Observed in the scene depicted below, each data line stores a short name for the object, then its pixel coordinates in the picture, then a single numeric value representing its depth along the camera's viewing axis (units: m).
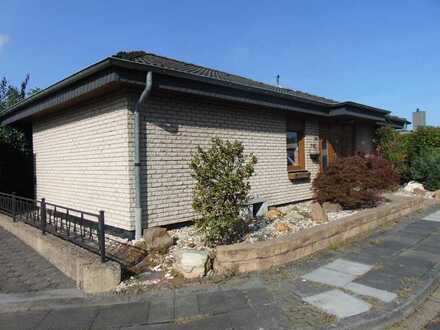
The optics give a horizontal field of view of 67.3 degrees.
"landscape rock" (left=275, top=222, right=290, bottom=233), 6.09
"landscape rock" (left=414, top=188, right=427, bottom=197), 10.71
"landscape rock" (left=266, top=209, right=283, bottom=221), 7.19
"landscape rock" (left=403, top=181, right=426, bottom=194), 11.13
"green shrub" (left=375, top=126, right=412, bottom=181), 12.22
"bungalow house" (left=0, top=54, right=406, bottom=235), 5.82
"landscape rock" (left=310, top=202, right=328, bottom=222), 6.86
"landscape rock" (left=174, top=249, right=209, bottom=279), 4.33
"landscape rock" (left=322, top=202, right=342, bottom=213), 7.94
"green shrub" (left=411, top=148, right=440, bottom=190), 11.90
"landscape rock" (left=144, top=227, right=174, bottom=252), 5.29
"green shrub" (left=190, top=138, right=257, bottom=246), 4.96
